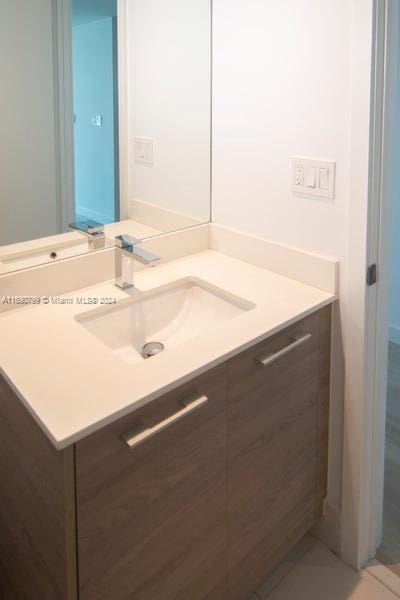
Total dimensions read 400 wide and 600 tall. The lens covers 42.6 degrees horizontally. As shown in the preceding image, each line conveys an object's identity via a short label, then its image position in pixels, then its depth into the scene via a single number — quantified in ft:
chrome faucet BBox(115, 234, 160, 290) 4.80
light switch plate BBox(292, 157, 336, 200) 4.62
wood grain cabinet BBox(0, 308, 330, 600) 3.14
